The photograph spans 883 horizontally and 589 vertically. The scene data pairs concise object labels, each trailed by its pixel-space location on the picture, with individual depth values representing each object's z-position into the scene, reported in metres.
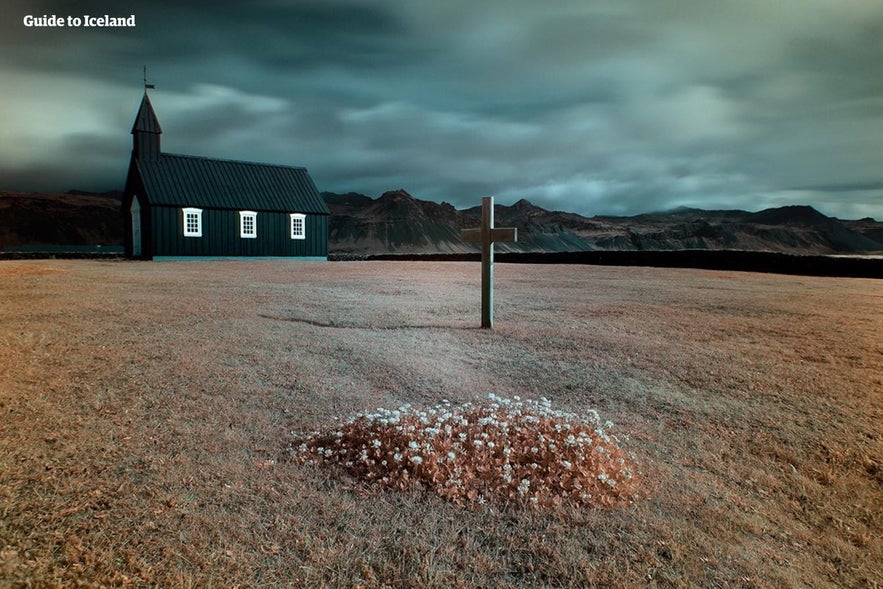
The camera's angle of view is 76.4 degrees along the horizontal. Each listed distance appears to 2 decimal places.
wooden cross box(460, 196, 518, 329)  11.64
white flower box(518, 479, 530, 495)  4.70
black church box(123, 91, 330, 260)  35.72
